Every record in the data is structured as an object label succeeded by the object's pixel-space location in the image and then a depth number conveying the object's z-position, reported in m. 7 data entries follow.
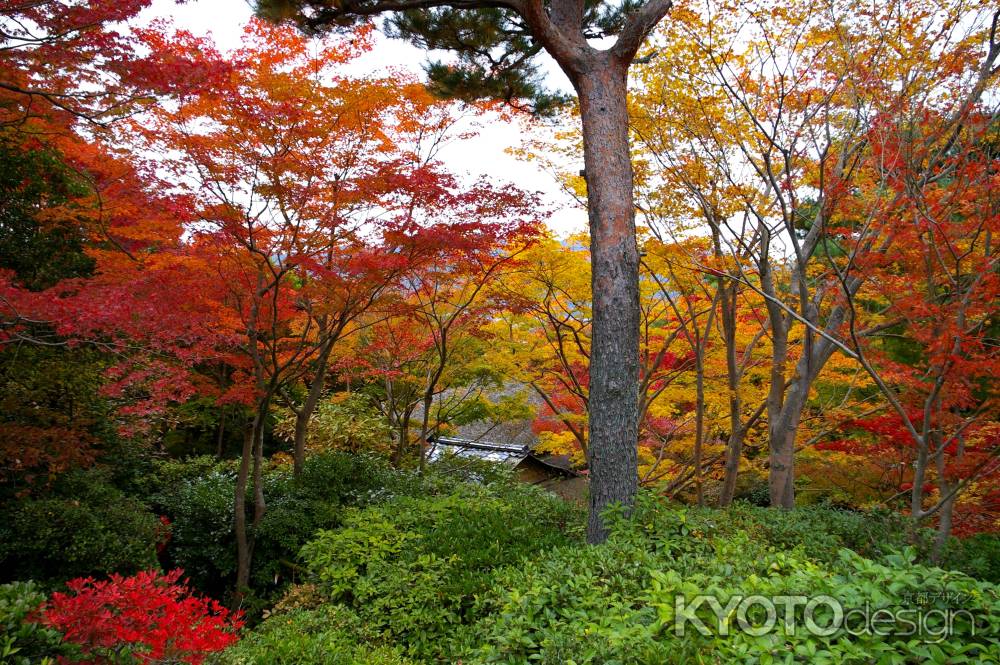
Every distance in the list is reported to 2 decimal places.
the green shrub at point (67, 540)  5.70
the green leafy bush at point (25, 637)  2.49
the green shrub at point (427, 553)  4.51
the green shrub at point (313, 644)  3.71
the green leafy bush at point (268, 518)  7.20
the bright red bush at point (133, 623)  2.71
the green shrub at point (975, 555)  4.41
